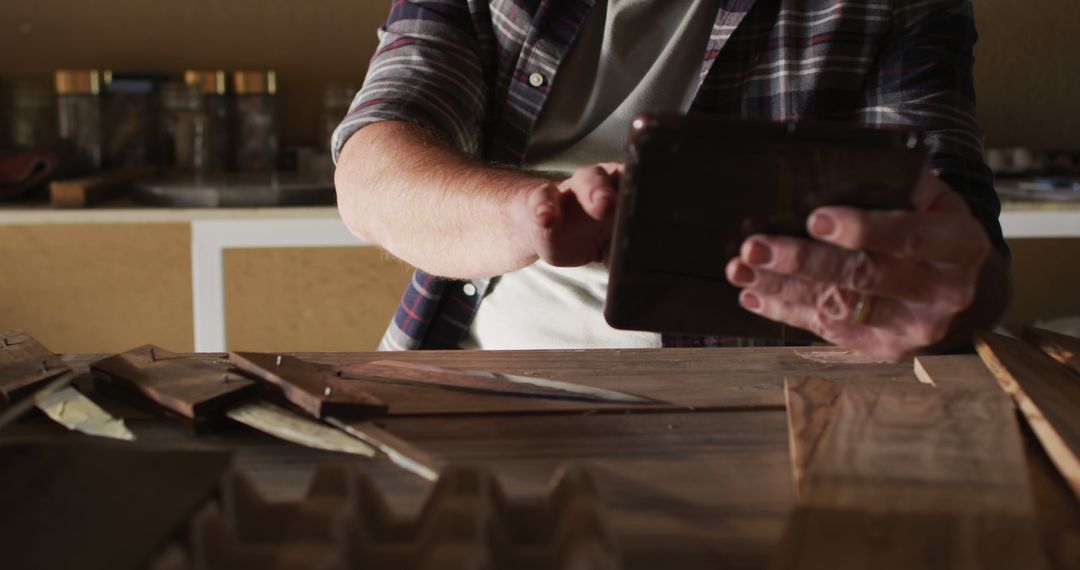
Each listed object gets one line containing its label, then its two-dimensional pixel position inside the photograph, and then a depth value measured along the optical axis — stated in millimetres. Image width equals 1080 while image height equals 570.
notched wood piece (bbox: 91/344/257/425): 609
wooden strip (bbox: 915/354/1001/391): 665
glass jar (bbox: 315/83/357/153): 2197
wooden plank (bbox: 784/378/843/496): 544
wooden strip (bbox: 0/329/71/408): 632
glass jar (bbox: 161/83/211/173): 2156
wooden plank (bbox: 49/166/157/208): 1820
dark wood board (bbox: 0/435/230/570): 414
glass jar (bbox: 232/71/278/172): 2203
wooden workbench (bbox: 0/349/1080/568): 488
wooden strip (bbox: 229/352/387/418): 613
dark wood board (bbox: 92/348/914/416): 655
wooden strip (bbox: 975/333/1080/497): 563
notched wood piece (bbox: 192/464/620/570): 422
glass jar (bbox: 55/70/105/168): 2131
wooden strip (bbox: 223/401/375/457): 580
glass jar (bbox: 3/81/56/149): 2191
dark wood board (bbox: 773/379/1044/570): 443
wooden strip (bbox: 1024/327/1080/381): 707
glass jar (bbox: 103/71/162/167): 2145
